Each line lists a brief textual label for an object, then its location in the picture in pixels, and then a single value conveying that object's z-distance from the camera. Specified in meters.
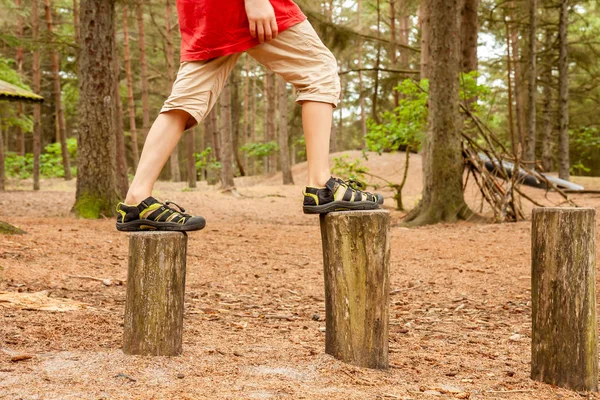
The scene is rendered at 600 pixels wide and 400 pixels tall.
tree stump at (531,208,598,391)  2.97
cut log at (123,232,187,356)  2.96
